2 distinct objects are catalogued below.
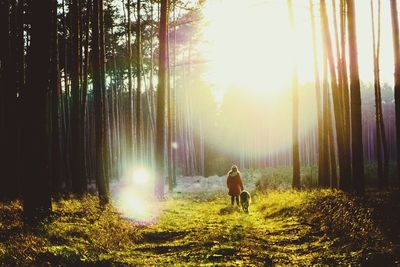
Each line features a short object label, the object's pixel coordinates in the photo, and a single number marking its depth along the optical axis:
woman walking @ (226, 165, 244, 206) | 17.12
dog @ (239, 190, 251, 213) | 15.40
